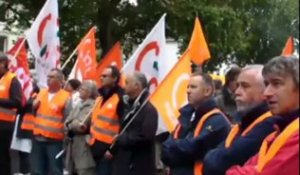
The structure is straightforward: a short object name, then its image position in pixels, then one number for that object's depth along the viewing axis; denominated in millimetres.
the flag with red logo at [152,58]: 10195
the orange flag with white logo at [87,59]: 13086
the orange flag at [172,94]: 8672
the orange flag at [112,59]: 13016
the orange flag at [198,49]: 9406
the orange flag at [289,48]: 8656
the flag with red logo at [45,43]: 12367
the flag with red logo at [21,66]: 12664
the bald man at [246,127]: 5723
